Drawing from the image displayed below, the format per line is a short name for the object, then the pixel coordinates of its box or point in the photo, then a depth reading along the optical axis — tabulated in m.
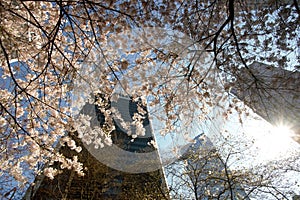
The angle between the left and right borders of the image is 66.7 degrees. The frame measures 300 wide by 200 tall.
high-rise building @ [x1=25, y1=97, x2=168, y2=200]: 6.07
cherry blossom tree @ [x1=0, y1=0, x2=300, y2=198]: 3.03
